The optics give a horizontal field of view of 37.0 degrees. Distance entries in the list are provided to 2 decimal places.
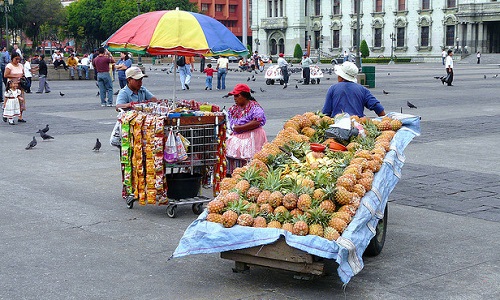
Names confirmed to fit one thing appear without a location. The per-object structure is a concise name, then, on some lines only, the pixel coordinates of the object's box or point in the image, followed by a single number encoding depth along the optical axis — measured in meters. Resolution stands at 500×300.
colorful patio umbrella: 8.95
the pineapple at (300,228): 5.80
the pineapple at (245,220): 6.01
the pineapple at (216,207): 6.21
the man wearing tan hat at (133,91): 9.64
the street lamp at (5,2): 43.74
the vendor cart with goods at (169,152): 8.57
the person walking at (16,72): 19.48
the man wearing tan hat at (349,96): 8.66
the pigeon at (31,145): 14.09
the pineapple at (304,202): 6.04
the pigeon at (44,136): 15.20
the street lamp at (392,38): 88.32
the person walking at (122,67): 27.57
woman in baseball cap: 9.23
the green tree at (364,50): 89.56
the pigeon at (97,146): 13.59
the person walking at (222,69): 32.09
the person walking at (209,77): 32.02
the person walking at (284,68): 35.28
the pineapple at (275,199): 6.18
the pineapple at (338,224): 5.86
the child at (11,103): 18.66
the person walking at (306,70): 36.81
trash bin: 32.38
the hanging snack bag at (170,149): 8.50
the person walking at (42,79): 31.55
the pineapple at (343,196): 6.13
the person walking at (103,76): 23.58
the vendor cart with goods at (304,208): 5.77
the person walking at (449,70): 33.19
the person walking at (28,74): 31.58
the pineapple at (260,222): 5.98
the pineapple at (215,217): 6.07
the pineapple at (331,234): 5.72
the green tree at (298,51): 91.94
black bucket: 8.94
